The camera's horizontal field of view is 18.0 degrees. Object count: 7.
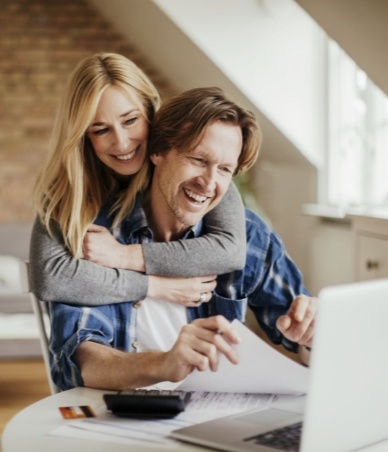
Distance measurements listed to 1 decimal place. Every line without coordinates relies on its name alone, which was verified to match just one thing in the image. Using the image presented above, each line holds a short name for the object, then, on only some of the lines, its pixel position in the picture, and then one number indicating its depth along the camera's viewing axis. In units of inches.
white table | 69.0
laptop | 62.8
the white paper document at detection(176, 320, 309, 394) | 75.8
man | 81.6
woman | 86.5
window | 199.6
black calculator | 73.2
